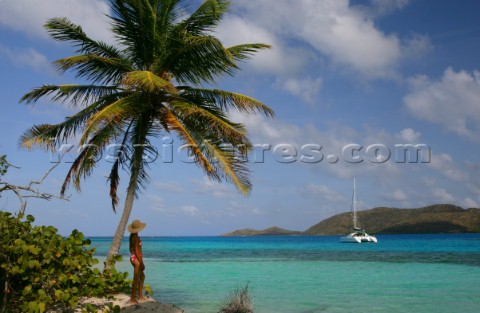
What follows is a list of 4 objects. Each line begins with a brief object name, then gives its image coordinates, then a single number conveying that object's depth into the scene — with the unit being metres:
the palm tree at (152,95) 11.45
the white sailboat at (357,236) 72.75
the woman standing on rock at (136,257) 9.20
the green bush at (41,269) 8.05
